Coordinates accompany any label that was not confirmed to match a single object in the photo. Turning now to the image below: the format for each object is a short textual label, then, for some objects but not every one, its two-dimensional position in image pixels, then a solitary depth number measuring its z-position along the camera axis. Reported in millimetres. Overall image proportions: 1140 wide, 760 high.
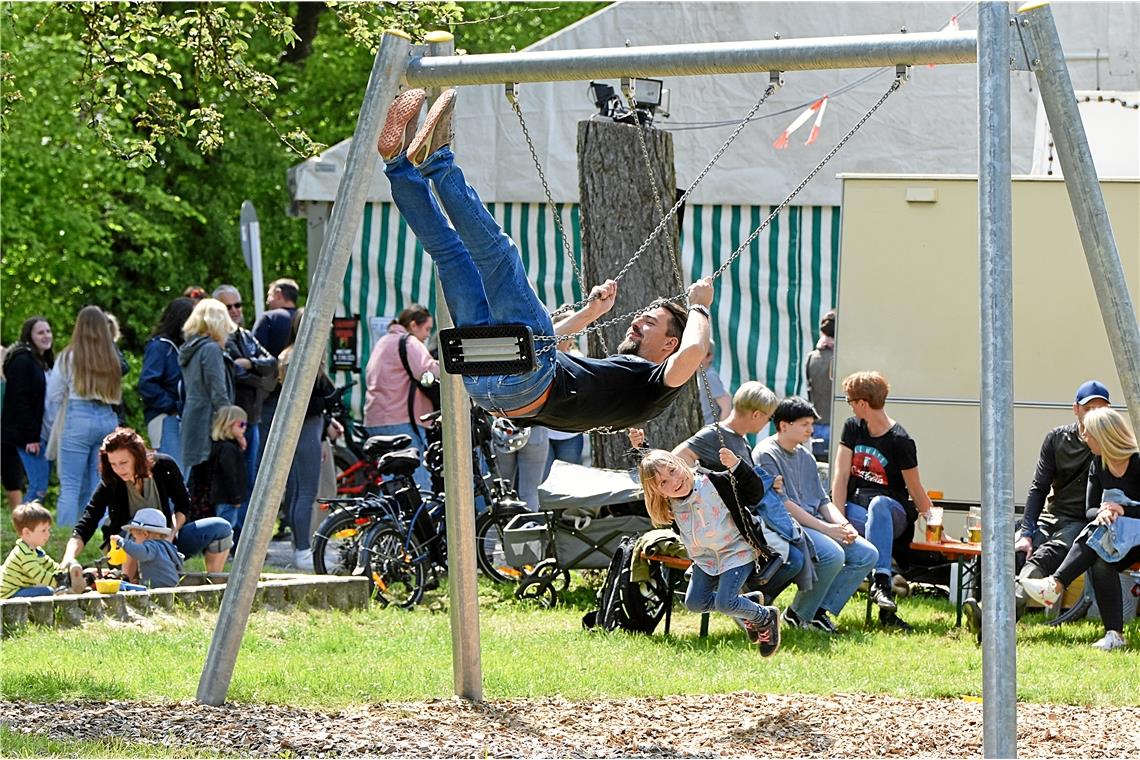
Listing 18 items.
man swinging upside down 10891
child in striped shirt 16219
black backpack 17187
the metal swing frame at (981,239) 9414
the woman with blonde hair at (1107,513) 16562
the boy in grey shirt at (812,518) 16984
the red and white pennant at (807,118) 25031
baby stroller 18422
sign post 27578
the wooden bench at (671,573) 16891
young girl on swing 14187
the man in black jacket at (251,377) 20906
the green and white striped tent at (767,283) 26500
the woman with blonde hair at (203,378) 20172
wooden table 17719
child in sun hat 17219
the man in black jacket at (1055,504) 17469
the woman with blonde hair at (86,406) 22062
